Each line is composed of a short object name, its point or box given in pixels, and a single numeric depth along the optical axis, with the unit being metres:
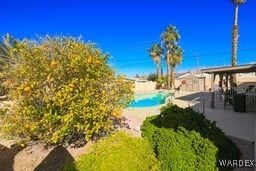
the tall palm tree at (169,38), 22.35
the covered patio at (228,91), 7.42
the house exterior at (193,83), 18.79
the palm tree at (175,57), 22.36
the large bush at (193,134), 2.96
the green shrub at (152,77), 26.45
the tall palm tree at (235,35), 11.62
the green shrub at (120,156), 2.87
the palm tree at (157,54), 25.49
